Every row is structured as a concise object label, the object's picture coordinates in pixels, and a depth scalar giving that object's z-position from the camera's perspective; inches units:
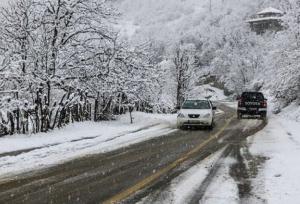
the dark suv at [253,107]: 1389.0
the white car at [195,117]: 941.2
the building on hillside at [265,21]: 5142.7
